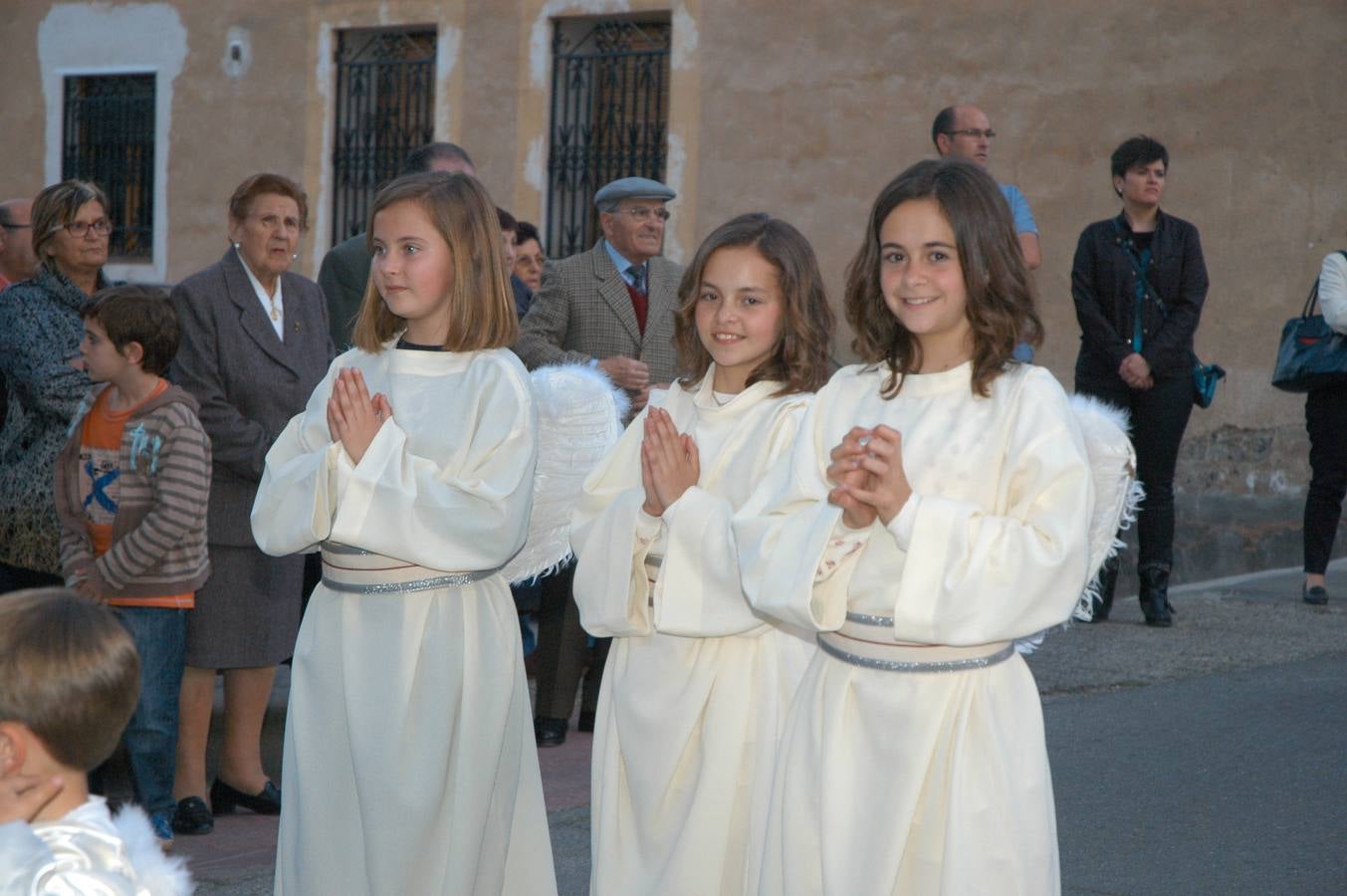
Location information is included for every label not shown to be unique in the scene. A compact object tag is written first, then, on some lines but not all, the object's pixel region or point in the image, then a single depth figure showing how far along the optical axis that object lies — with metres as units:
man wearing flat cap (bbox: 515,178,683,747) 6.42
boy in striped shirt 4.89
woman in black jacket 8.22
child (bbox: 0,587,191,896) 2.18
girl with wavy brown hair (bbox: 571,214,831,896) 3.74
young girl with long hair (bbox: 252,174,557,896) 3.74
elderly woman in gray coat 5.37
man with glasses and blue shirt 7.80
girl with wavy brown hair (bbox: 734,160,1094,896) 3.11
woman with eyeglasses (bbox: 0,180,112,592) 5.45
